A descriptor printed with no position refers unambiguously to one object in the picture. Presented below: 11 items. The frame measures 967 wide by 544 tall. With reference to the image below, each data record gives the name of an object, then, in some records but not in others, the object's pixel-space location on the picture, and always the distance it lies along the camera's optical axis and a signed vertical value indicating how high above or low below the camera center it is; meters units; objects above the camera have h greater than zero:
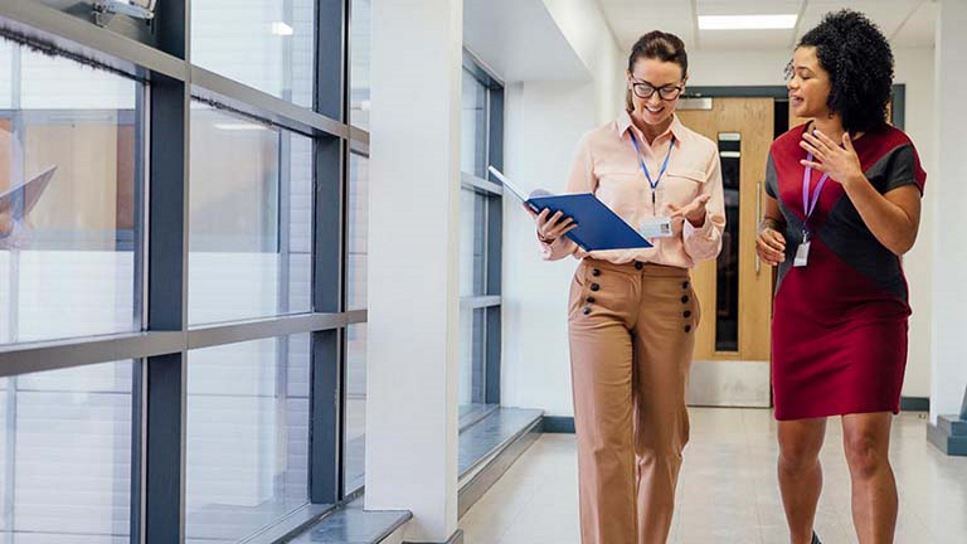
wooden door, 10.01 +0.15
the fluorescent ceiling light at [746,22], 8.58 +1.64
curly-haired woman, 3.08 +0.03
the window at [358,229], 4.57 +0.13
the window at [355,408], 4.49 -0.50
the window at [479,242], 7.21 +0.14
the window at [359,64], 4.60 +0.71
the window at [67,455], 2.30 -0.37
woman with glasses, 3.17 -0.09
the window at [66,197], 2.27 +0.12
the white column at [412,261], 3.89 +0.01
